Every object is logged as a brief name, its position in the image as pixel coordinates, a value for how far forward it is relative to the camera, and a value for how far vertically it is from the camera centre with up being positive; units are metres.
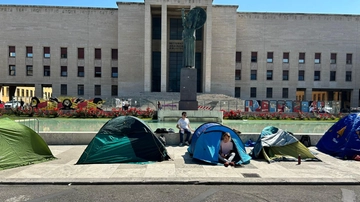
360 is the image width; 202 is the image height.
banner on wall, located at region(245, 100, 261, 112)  31.48 -1.65
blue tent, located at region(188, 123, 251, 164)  8.14 -1.81
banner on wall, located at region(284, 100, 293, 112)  31.00 -1.65
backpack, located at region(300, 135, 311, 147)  11.41 -2.26
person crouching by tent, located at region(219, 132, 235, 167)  8.04 -1.95
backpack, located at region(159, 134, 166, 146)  10.52 -2.05
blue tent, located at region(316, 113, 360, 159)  9.15 -1.83
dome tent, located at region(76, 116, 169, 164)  8.09 -1.82
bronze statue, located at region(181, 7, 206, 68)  20.30 +5.50
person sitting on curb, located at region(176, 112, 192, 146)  10.99 -1.65
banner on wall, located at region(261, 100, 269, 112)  30.68 -1.60
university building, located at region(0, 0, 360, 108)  44.34 +8.16
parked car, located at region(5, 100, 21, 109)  33.06 -1.96
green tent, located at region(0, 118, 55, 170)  7.43 -1.83
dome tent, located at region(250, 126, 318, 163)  8.93 -2.05
